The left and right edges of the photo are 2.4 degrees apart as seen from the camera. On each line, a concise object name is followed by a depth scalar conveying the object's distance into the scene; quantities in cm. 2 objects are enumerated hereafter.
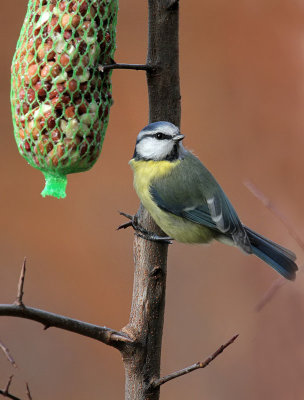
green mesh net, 401
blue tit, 406
